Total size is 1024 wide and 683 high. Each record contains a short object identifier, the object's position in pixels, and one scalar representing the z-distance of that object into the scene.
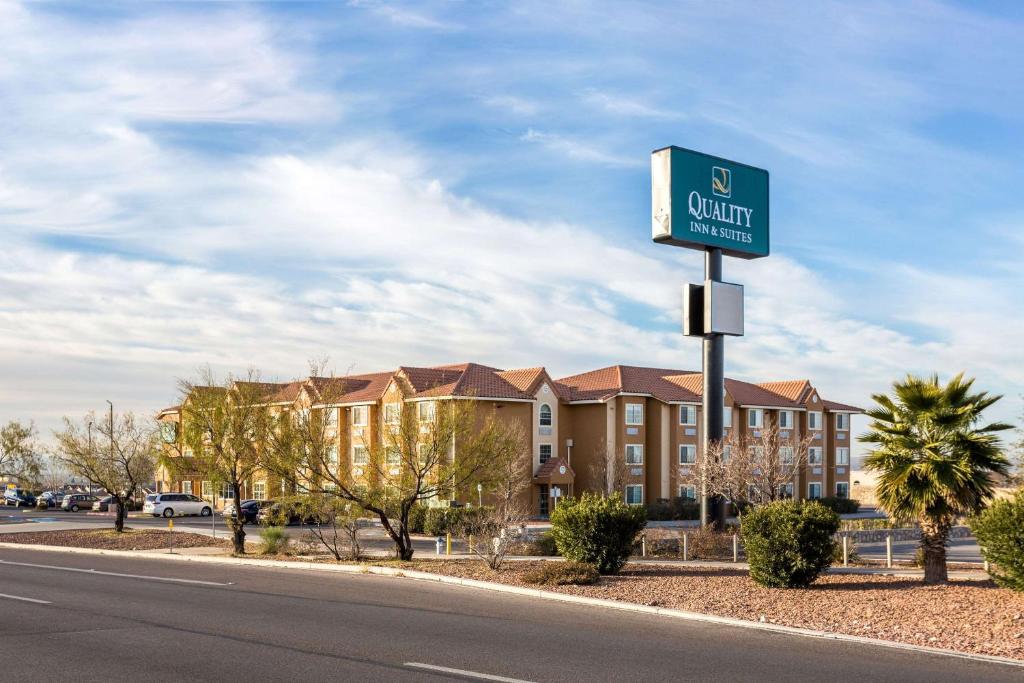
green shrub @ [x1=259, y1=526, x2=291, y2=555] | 29.70
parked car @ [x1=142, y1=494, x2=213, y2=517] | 59.22
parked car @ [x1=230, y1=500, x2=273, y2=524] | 51.72
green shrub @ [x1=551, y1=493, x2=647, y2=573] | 20.61
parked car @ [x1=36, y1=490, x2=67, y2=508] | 74.25
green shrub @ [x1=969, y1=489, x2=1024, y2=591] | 15.17
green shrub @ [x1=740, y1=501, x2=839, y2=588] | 17.20
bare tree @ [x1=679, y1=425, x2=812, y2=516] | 35.22
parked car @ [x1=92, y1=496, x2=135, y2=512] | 67.06
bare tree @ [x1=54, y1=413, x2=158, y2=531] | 41.22
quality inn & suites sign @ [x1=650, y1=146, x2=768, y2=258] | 33.00
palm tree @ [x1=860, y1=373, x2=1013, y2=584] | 17.26
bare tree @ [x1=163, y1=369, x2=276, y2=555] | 31.06
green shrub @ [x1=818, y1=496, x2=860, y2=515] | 67.38
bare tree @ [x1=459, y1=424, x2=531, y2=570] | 22.28
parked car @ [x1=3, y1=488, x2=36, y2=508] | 79.81
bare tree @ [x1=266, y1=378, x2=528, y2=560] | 25.47
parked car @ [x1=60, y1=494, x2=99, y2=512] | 69.75
